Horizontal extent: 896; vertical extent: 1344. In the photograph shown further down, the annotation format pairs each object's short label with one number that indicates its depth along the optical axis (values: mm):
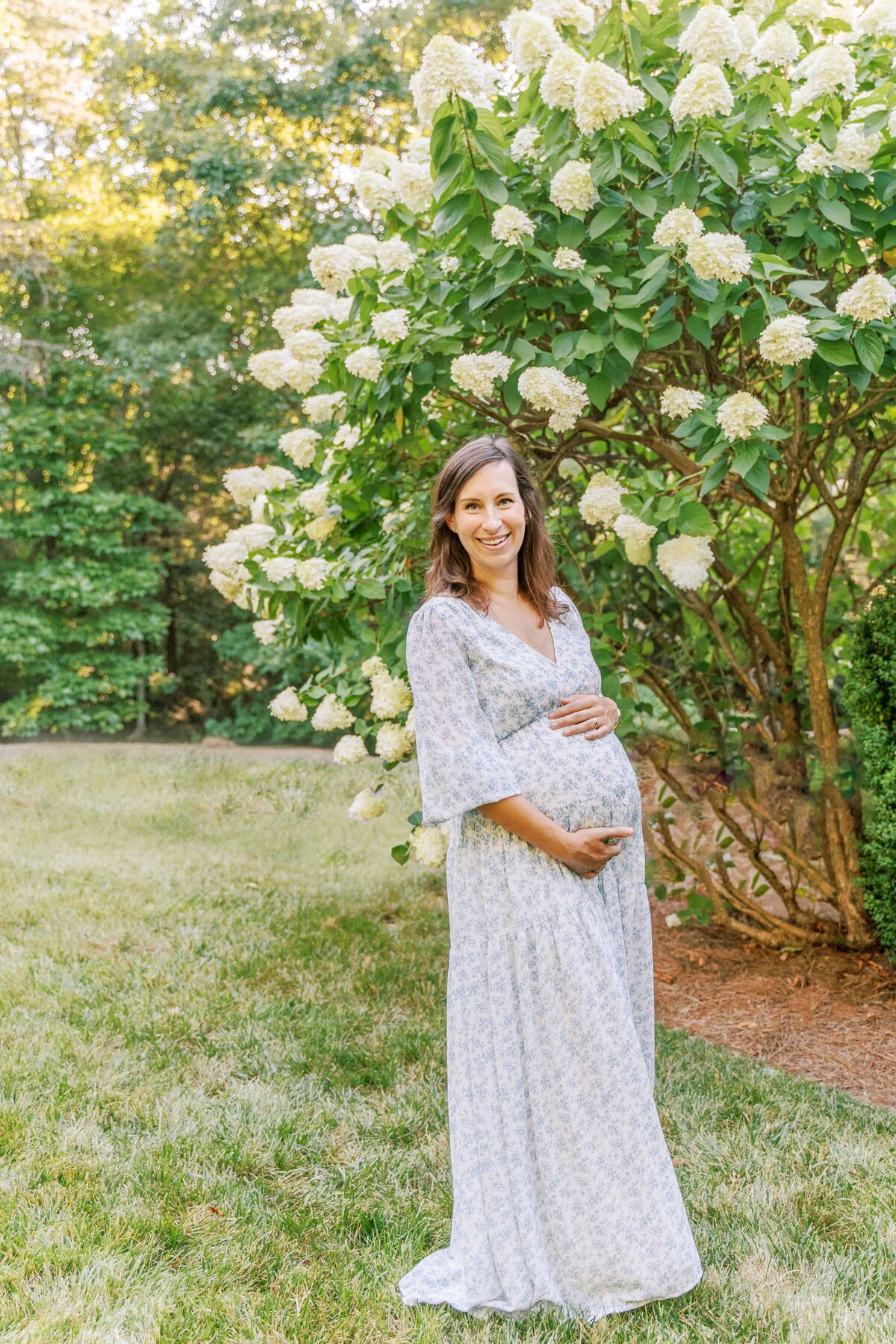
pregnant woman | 2234
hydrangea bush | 2979
